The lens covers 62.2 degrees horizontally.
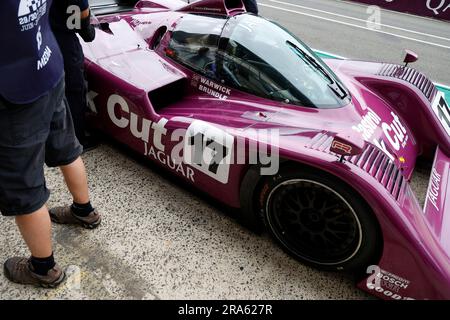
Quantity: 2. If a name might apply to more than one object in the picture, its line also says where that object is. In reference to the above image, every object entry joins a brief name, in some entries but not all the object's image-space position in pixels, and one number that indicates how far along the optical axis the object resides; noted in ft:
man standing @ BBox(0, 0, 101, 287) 4.11
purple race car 5.54
